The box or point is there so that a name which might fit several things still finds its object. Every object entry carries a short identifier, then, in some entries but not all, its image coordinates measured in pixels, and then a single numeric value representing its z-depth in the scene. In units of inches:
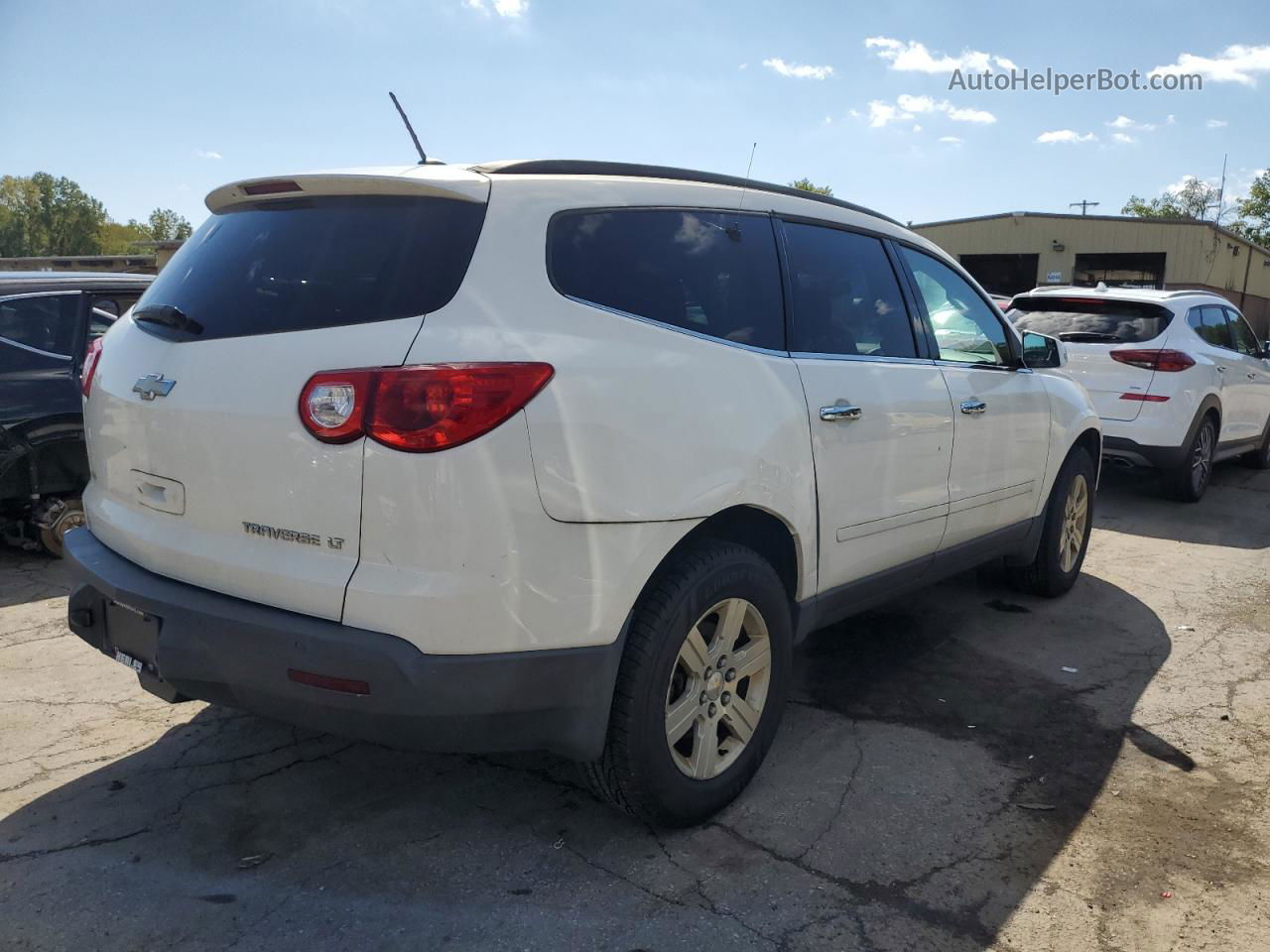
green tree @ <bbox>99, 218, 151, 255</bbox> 4001.0
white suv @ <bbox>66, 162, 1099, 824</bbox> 90.7
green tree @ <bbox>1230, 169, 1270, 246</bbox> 2145.7
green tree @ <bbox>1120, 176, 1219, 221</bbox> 3344.0
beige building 1199.6
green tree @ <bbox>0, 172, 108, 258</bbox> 3905.0
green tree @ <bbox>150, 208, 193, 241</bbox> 4601.4
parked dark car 213.3
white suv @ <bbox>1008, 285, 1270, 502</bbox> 314.8
